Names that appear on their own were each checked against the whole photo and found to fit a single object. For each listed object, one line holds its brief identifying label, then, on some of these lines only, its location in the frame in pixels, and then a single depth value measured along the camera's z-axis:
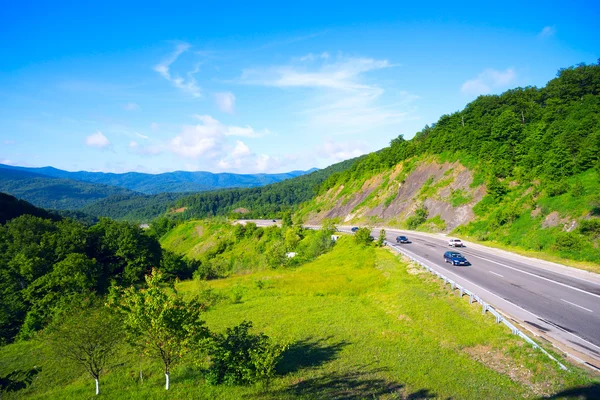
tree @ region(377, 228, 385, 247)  50.34
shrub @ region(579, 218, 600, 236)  32.16
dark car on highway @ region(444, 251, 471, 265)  33.78
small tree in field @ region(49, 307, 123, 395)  14.98
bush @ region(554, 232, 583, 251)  32.81
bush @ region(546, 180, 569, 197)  42.69
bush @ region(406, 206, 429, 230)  66.75
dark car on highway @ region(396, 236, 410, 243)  51.83
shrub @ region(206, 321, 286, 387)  14.66
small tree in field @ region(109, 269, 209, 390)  13.75
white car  45.62
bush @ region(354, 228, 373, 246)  51.22
